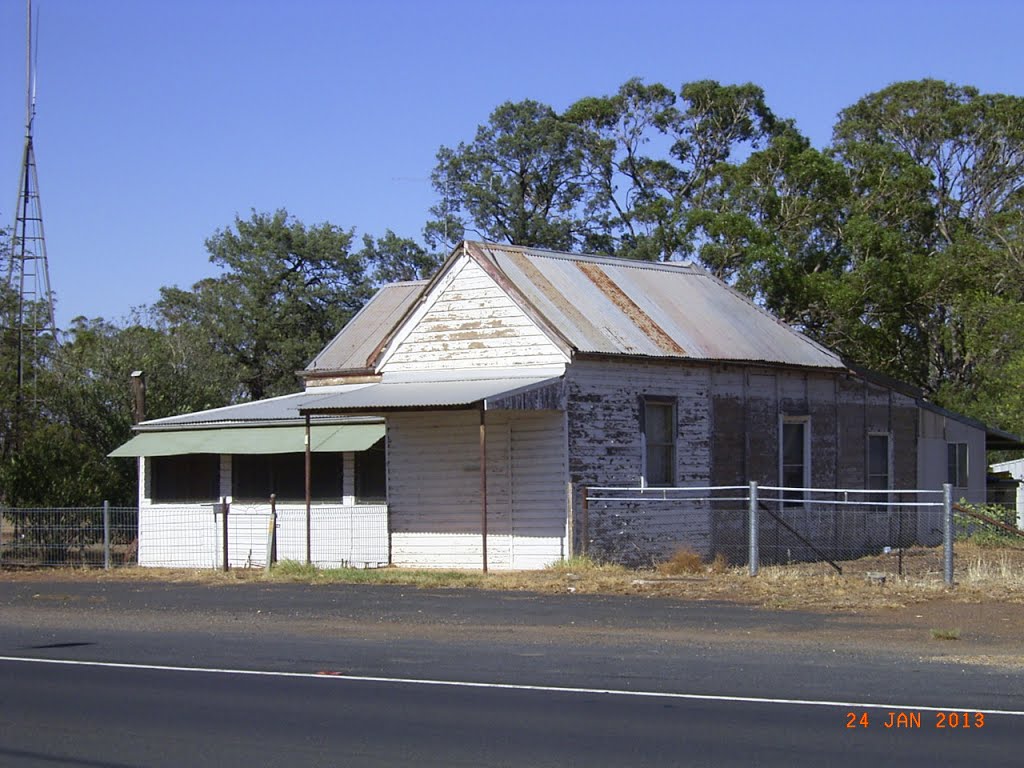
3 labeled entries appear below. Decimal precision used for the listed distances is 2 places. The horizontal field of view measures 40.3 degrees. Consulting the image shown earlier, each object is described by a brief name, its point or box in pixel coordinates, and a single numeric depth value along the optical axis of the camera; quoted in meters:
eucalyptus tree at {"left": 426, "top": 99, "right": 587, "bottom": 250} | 52.09
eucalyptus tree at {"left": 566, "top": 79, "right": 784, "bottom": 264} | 52.50
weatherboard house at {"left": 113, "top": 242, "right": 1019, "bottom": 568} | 23.52
